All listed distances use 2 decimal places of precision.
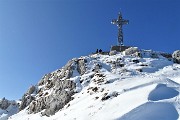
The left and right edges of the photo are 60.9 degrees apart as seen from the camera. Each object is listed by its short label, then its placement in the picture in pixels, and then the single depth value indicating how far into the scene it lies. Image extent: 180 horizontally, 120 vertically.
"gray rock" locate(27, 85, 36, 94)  22.52
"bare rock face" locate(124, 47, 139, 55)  23.90
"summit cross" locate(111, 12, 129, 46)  30.07
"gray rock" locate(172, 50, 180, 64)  22.83
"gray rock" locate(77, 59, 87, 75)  19.97
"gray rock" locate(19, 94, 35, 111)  21.62
